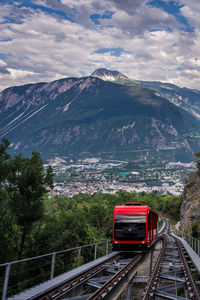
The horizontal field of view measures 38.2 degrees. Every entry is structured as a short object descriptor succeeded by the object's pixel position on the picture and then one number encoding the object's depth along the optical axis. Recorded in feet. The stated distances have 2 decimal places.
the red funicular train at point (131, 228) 66.69
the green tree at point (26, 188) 120.47
